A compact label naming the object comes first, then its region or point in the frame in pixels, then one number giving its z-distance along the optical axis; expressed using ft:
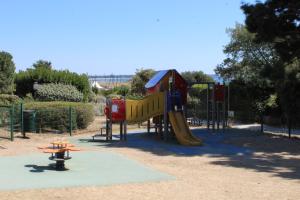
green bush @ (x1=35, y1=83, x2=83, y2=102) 107.96
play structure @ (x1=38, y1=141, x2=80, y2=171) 40.14
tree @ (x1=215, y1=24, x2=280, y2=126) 99.64
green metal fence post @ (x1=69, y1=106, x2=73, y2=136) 69.62
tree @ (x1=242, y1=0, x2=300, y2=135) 62.23
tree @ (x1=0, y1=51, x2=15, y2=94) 139.23
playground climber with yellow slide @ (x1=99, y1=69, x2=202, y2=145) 64.28
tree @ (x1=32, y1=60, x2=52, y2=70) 261.15
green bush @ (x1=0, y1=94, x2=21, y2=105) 95.93
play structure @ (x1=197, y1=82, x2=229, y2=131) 77.36
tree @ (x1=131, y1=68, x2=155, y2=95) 137.41
